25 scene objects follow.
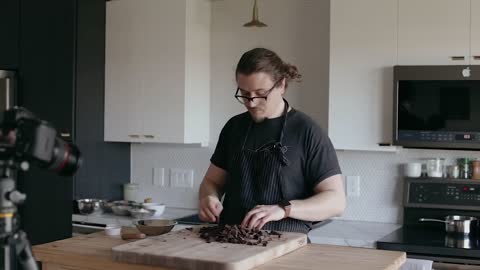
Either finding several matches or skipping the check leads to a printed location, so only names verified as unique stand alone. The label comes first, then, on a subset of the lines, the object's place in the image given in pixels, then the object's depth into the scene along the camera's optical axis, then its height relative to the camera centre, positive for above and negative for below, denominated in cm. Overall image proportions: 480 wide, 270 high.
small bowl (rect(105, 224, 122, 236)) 240 -37
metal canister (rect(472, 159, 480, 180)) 369 -21
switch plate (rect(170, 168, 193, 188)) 452 -34
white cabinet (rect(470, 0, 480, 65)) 347 +50
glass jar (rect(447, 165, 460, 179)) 374 -22
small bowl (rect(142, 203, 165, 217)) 408 -48
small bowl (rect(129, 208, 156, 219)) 401 -51
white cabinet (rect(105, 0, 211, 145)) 416 +35
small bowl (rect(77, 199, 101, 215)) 414 -48
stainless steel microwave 350 +12
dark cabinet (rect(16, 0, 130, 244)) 419 +22
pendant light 370 +58
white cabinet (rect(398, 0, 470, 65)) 351 +52
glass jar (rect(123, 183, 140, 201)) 454 -43
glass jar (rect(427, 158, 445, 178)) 378 -21
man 235 -11
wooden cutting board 183 -35
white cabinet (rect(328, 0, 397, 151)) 366 +31
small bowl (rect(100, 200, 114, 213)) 425 -50
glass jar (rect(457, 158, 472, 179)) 373 -21
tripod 133 -18
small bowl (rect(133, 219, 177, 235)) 232 -34
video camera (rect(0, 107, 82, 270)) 134 -6
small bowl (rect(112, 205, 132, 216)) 413 -51
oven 318 -53
